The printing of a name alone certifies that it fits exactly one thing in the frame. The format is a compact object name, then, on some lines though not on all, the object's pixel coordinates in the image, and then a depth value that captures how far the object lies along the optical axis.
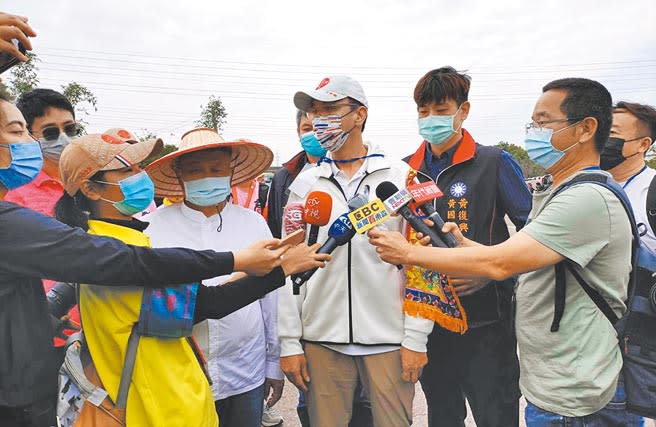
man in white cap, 2.24
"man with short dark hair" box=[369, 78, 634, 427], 1.77
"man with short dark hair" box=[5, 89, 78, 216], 3.15
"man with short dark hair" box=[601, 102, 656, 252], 3.19
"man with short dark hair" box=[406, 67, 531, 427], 2.55
